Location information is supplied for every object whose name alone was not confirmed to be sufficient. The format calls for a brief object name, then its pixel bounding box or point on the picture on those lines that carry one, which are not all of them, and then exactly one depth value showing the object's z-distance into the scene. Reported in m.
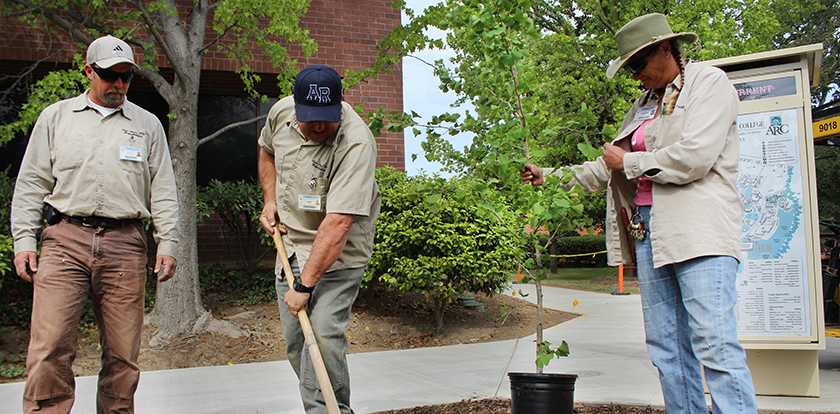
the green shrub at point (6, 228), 6.86
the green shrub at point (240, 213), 9.47
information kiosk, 5.45
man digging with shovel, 3.60
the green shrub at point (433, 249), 8.80
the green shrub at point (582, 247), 27.73
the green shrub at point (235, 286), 9.69
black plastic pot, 4.11
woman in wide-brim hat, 3.29
